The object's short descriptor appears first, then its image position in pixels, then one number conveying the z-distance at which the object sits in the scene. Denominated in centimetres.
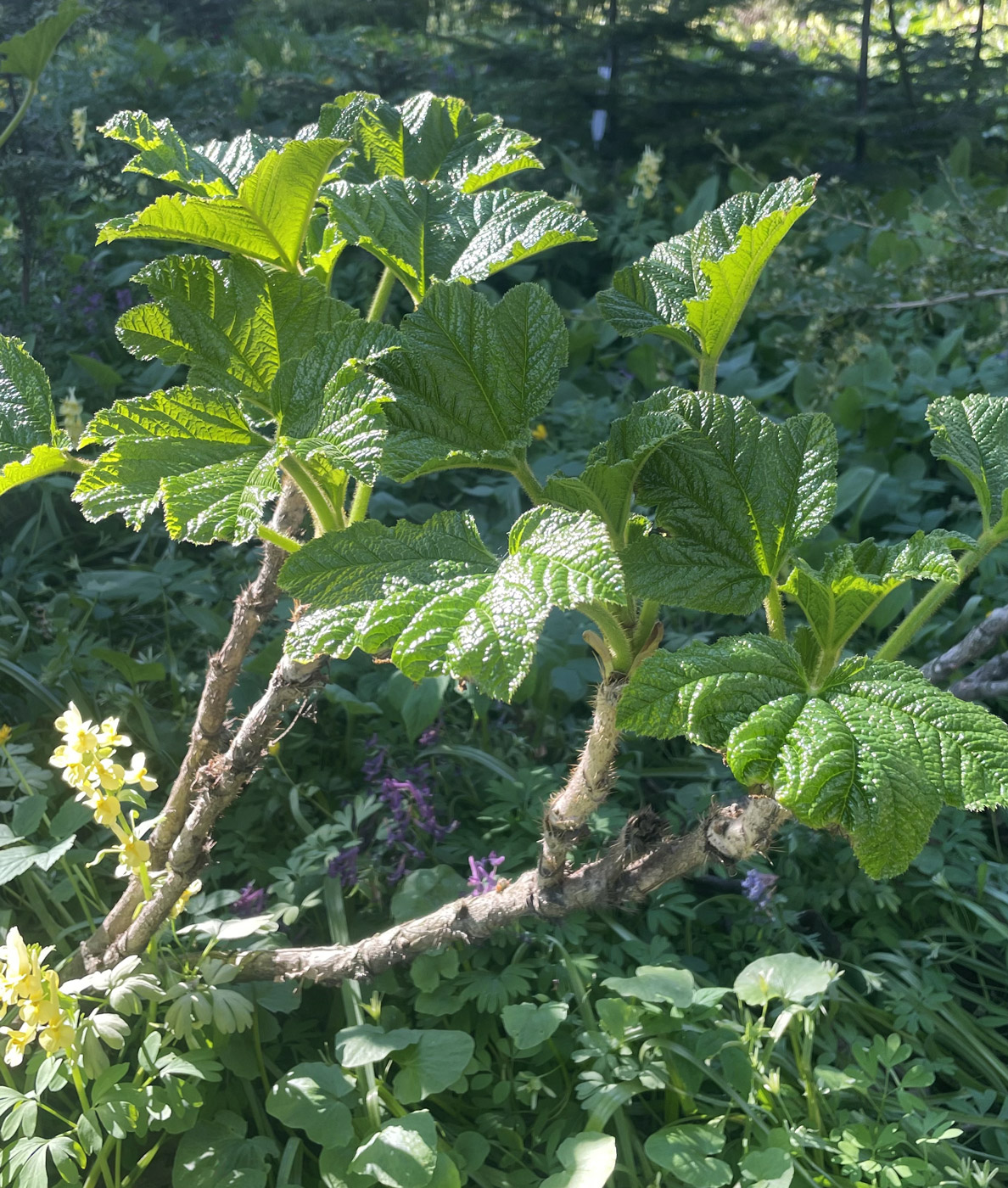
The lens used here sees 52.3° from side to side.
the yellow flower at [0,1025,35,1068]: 111
